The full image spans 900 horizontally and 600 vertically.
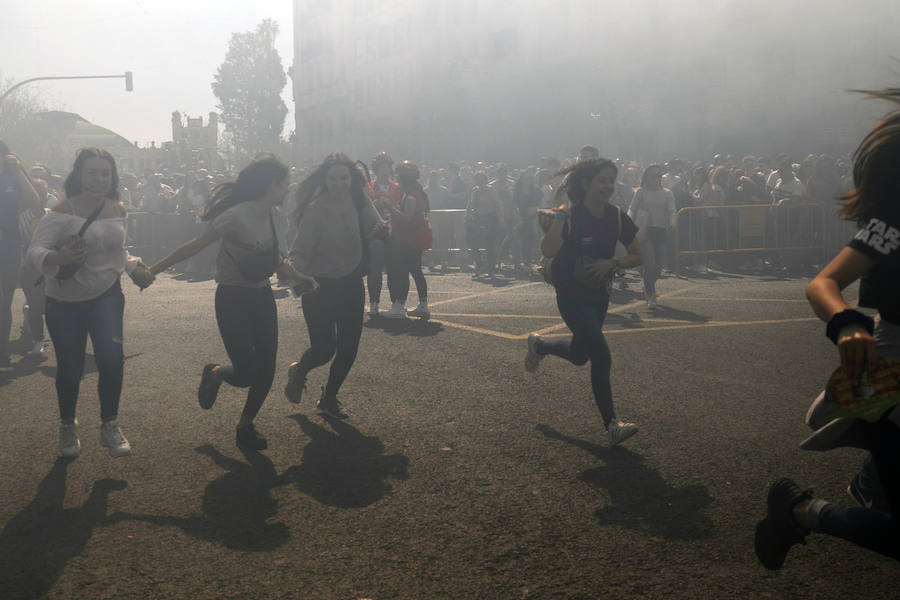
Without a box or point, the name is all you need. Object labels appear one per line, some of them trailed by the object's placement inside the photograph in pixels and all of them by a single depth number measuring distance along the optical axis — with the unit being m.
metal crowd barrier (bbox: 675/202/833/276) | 14.55
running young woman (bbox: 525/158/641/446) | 4.68
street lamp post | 32.98
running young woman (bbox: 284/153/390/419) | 5.27
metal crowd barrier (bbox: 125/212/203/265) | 18.16
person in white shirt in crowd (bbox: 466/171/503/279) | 14.45
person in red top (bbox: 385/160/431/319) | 9.48
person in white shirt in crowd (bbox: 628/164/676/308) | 10.25
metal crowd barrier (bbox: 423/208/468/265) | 16.83
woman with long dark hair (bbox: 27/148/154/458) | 4.41
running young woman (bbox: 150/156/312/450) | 4.61
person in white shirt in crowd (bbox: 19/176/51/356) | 7.53
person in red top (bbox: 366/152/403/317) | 9.73
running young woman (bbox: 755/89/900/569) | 2.23
